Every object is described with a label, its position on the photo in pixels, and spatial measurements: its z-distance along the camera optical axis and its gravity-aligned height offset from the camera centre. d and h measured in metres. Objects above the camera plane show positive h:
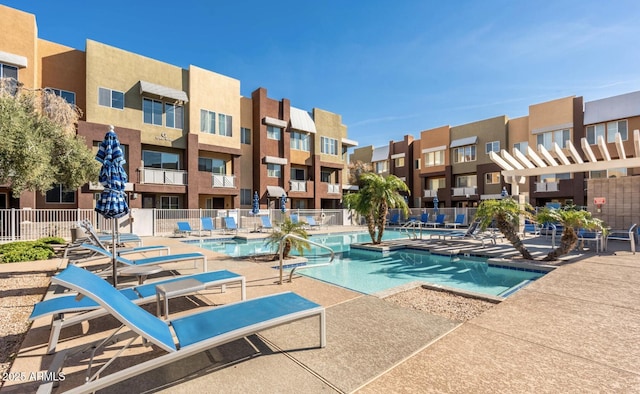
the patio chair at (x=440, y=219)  23.78 -1.74
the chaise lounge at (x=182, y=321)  2.28 -1.21
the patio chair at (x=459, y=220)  22.45 -1.74
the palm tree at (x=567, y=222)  8.61 -0.72
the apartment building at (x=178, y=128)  17.81 +5.45
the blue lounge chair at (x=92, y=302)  3.15 -1.24
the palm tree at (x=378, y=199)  13.23 -0.08
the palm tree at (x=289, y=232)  8.99 -1.14
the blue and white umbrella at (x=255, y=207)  22.47 -0.73
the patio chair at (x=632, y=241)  9.68 -1.42
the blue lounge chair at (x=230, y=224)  19.56 -1.76
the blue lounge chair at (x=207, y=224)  18.49 -1.65
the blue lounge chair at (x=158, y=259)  6.11 -1.31
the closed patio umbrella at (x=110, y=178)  5.32 +0.34
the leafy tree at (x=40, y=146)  7.57 +1.58
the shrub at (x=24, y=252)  8.47 -1.63
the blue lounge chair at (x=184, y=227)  17.94 -1.77
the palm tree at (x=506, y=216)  9.22 -0.59
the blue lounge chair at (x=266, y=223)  20.97 -1.83
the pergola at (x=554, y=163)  12.32 +1.49
